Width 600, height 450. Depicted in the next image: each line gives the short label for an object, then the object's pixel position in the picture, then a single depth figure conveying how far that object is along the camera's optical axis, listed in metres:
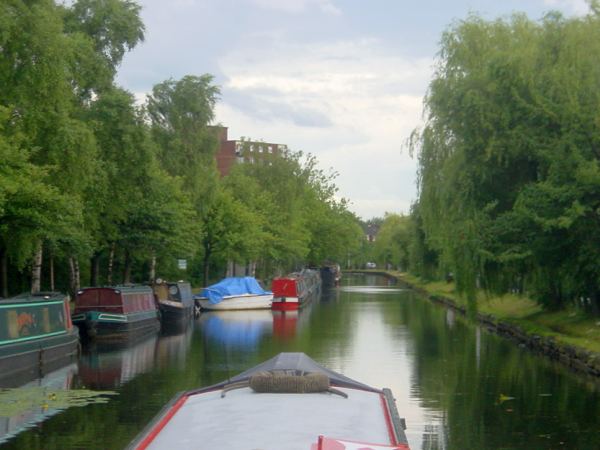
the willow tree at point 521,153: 29.53
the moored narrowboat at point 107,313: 35.47
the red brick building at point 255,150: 90.25
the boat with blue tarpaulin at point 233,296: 57.16
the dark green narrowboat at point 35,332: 24.23
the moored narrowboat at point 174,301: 44.25
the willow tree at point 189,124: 54.69
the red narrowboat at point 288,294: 61.03
